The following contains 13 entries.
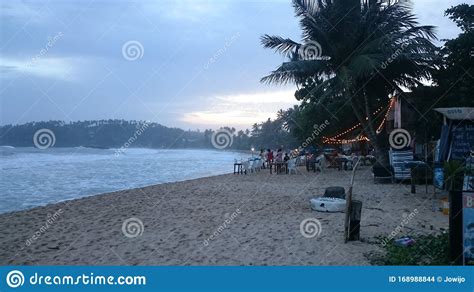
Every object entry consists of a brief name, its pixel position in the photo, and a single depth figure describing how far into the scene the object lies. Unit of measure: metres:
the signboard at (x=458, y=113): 8.29
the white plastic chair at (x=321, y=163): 19.81
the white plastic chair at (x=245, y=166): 20.53
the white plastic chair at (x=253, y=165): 22.14
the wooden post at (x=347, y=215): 5.52
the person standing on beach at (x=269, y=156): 21.35
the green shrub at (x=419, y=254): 4.43
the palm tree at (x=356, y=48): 13.54
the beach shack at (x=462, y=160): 4.08
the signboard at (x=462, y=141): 8.66
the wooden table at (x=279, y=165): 19.50
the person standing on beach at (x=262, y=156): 24.65
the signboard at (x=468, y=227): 4.06
